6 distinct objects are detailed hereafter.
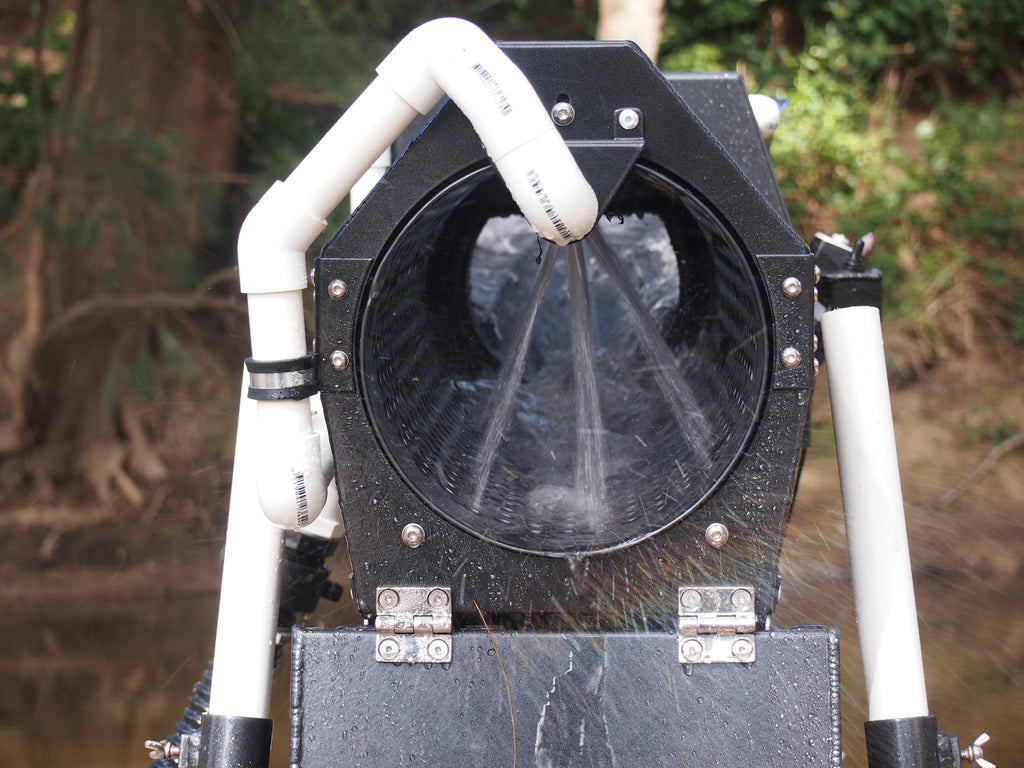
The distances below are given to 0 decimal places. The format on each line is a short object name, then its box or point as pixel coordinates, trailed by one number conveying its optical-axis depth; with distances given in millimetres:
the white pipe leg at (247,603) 1254
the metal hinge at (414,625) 1162
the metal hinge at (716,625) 1147
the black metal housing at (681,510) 1137
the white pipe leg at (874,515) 1223
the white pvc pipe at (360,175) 1059
